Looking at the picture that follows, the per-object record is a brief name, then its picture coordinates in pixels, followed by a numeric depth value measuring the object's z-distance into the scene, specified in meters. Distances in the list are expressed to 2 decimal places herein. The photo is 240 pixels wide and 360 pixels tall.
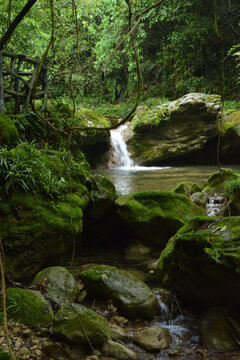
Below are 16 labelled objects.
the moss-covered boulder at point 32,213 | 3.02
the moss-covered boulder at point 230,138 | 11.31
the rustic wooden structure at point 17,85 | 5.08
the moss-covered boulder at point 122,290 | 2.91
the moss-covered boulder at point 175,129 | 11.74
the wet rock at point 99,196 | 4.51
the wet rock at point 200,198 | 5.95
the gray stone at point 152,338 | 2.45
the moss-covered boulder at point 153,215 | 4.46
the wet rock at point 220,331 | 2.49
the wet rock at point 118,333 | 2.51
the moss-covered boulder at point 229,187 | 5.14
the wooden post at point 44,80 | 5.72
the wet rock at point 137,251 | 4.41
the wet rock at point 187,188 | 6.22
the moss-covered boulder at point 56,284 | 2.89
